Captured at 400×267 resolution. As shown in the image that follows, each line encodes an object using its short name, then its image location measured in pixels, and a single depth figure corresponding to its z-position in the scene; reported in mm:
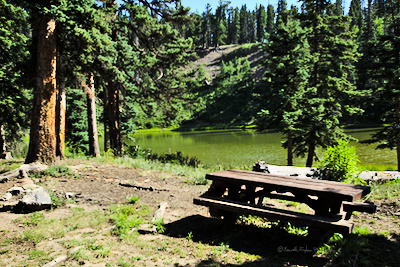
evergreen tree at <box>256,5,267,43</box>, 132038
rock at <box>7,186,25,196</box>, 6680
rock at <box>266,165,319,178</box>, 9359
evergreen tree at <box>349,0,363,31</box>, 95750
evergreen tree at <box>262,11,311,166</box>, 16047
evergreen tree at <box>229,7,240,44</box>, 138375
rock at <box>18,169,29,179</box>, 8008
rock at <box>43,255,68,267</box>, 3822
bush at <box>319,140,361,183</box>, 7148
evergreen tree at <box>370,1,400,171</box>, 16078
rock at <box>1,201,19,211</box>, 5992
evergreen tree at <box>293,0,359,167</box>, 17988
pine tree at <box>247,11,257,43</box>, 139362
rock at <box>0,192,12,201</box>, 6375
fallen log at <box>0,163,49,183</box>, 7787
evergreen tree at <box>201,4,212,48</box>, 120181
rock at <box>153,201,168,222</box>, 5465
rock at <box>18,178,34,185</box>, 7580
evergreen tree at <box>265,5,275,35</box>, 116888
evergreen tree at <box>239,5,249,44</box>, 135450
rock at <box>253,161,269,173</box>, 8165
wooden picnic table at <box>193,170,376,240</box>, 4058
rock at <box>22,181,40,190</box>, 7065
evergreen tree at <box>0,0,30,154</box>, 14169
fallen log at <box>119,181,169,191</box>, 7720
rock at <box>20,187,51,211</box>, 5977
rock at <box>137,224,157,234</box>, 5051
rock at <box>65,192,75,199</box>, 6796
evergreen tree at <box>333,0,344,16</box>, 104188
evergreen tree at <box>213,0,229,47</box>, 125938
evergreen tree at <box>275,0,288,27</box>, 17647
